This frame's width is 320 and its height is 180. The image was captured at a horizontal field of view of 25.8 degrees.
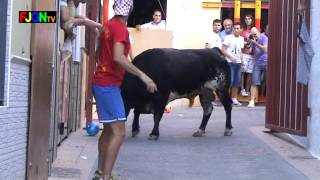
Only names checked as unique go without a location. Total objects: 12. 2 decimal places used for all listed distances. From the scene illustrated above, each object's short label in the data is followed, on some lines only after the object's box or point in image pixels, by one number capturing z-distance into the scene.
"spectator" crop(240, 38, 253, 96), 16.58
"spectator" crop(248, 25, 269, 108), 16.34
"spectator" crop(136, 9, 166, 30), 16.28
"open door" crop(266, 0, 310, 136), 10.02
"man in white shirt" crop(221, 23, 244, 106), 15.90
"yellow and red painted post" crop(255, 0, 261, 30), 16.88
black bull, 10.70
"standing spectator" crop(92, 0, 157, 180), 6.67
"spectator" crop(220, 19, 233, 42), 16.39
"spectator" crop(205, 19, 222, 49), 15.85
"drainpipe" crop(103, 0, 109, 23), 15.09
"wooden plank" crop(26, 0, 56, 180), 6.41
